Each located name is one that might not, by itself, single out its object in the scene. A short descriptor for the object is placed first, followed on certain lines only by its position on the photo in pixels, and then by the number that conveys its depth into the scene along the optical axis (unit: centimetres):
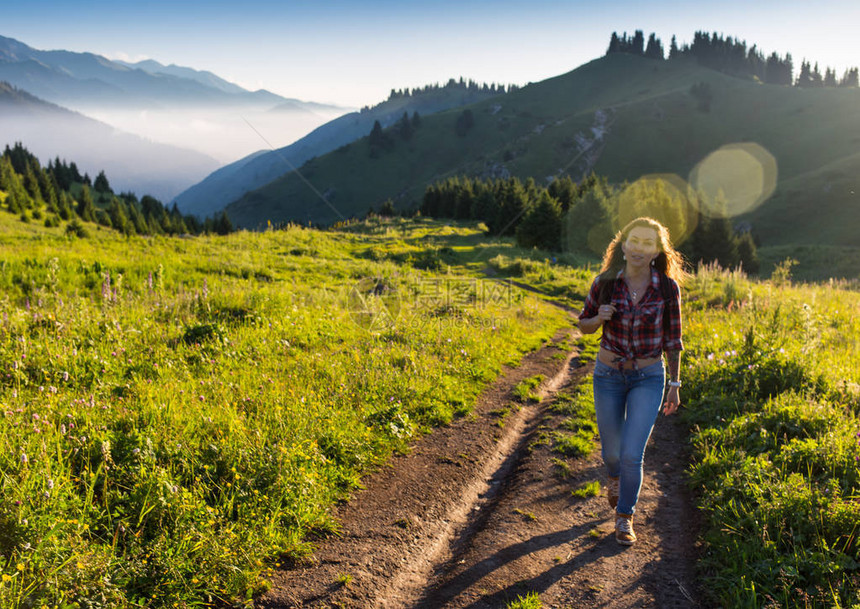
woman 476
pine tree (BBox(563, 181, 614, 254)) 4312
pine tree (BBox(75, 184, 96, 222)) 8794
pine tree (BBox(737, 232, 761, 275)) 5403
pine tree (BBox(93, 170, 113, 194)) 12588
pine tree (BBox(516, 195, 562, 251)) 4431
